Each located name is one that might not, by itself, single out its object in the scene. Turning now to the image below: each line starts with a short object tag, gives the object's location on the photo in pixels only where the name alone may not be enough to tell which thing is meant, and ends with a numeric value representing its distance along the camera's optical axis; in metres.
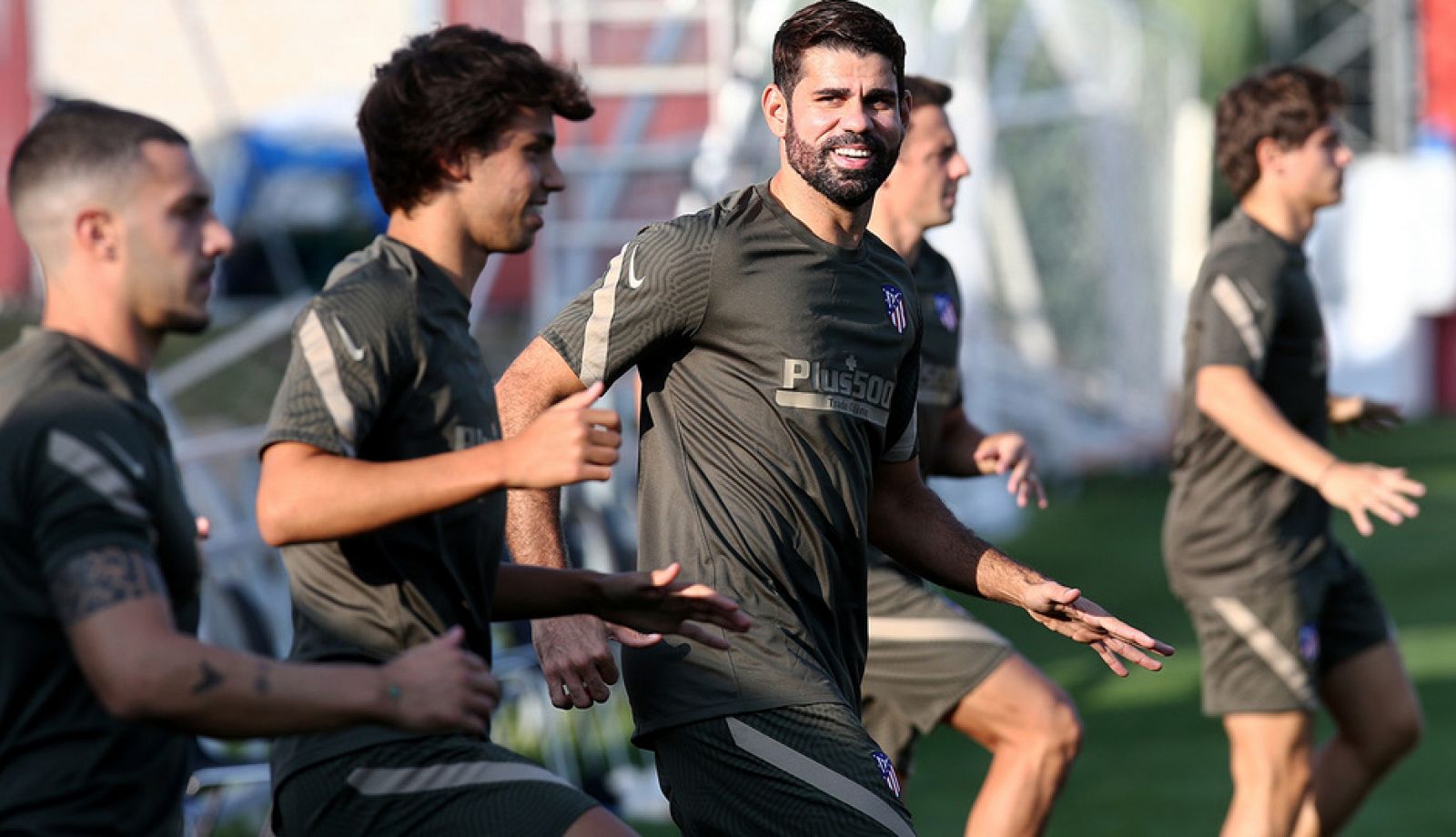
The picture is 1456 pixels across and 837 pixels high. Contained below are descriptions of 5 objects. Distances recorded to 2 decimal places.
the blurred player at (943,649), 11.73
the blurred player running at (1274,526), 12.76
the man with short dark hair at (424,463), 6.87
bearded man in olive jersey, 8.29
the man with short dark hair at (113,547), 5.78
